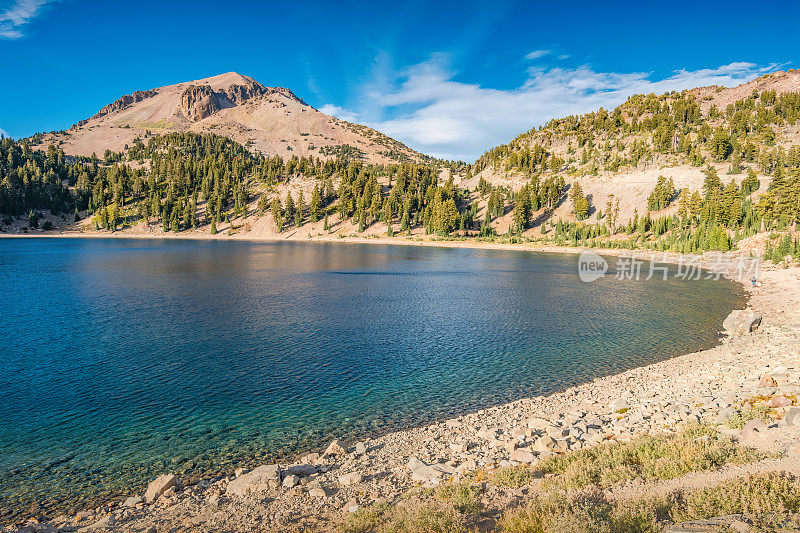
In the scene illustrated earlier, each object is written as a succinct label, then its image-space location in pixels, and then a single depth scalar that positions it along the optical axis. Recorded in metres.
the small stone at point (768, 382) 18.12
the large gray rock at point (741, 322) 31.78
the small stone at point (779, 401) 15.08
